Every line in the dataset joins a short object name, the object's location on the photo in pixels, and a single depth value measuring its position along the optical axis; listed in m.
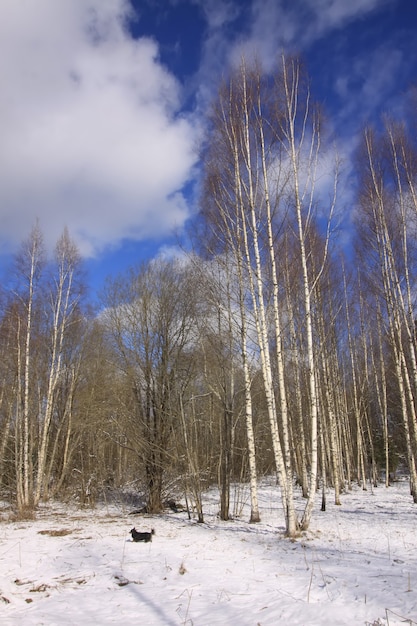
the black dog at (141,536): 8.60
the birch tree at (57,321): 15.79
